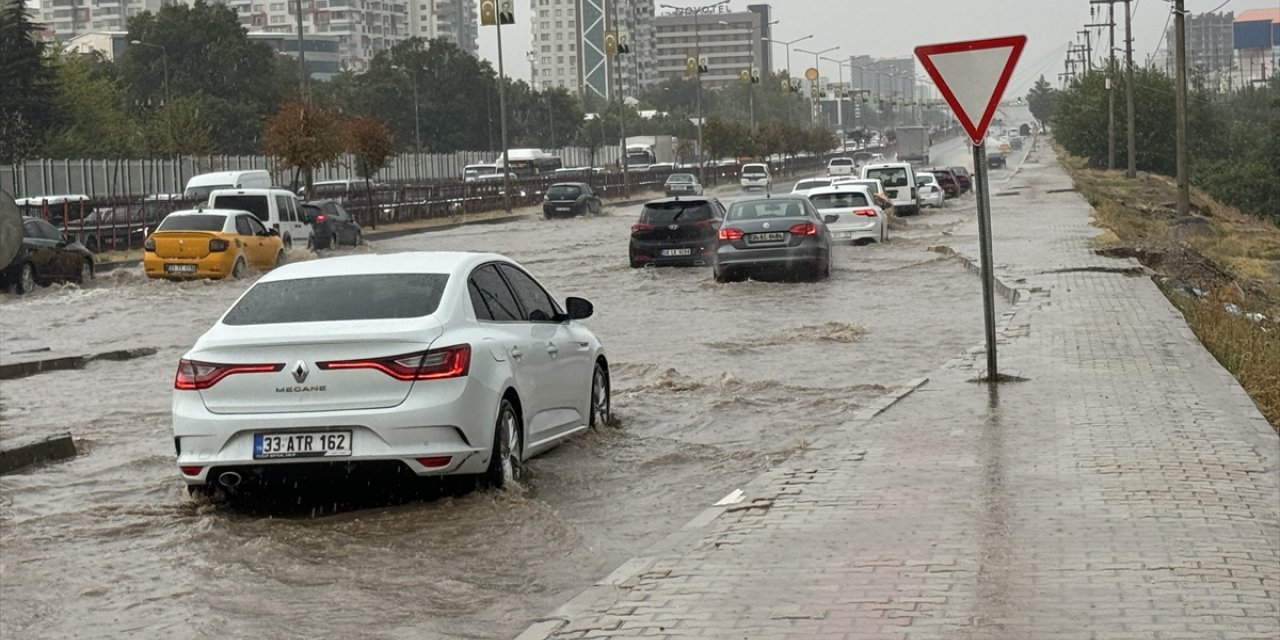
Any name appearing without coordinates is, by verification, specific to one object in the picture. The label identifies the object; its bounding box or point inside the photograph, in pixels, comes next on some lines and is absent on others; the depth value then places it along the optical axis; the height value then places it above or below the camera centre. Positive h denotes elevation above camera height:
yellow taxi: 30.83 -1.03
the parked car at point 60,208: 39.72 -0.35
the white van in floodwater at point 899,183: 53.03 -0.73
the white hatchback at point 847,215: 37.38 -1.15
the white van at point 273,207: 35.78 -0.47
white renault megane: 9.15 -1.07
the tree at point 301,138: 55.72 +1.41
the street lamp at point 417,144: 102.14 +2.19
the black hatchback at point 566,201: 60.38 -0.97
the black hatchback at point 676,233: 32.03 -1.17
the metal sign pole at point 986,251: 12.75 -0.70
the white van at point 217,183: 46.78 +0.09
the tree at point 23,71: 75.00 +5.24
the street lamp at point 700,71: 82.77 +4.46
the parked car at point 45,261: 30.77 -1.22
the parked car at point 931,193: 60.78 -1.21
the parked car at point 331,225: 41.88 -1.04
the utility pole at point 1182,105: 38.00 +0.92
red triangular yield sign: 12.43 +0.59
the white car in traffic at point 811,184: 46.72 -0.58
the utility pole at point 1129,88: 72.31 +2.58
